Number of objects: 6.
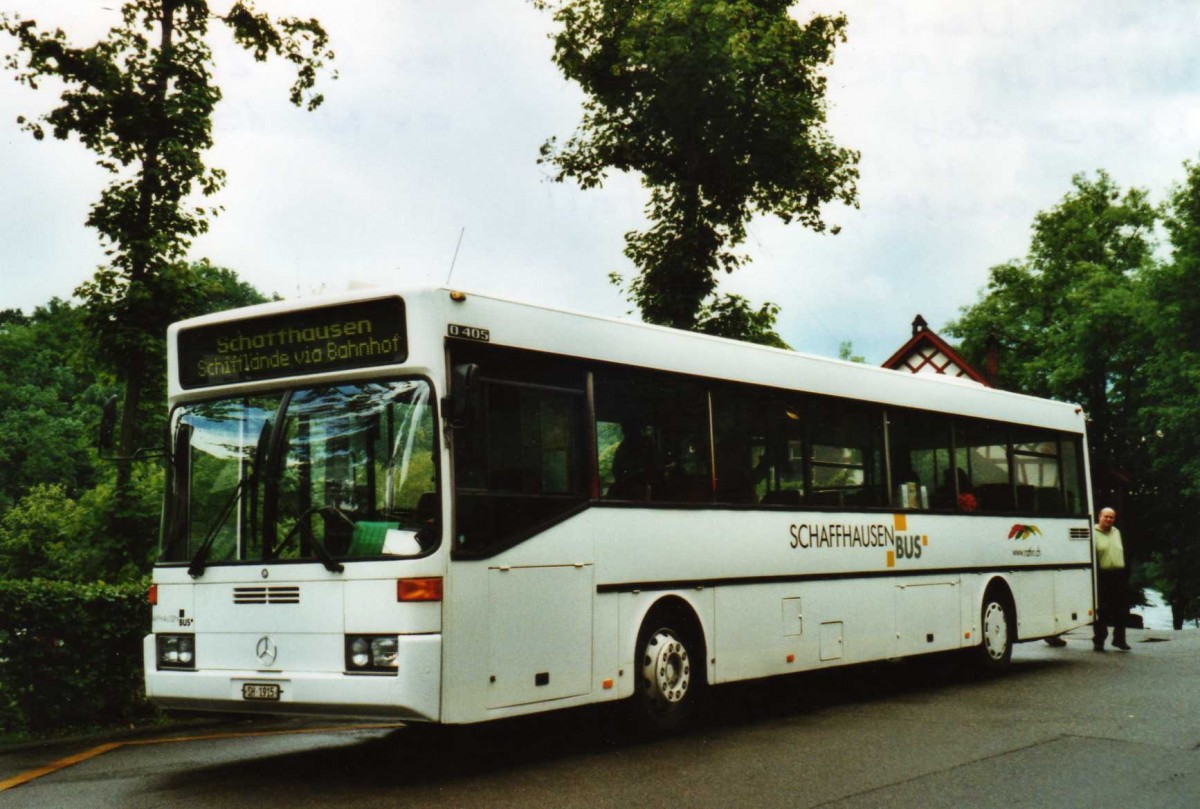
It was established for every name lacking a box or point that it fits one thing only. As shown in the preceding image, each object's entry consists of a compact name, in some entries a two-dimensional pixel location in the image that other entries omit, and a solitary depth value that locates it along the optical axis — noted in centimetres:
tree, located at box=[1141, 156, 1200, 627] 3988
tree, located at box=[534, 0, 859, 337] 2756
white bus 818
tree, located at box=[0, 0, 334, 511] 1449
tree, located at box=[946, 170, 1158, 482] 4619
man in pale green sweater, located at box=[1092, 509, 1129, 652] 1836
